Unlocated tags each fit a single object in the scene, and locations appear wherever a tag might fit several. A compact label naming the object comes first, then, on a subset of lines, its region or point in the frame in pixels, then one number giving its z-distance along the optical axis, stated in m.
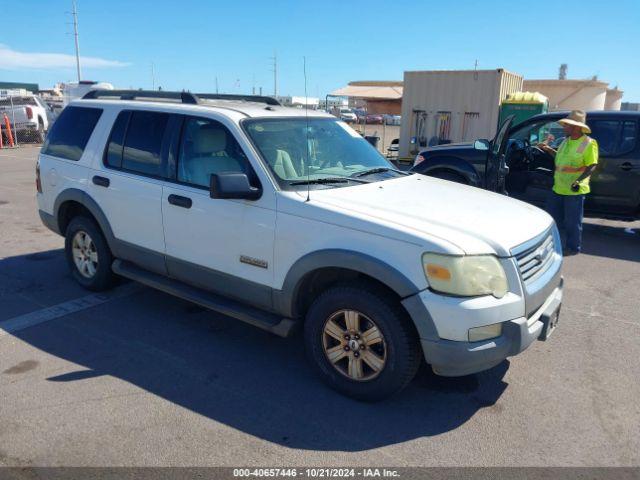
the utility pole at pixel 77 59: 37.66
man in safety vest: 6.66
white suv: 3.04
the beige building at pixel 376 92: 28.92
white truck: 20.81
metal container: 14.65
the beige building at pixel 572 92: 26.55
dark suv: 7.39
